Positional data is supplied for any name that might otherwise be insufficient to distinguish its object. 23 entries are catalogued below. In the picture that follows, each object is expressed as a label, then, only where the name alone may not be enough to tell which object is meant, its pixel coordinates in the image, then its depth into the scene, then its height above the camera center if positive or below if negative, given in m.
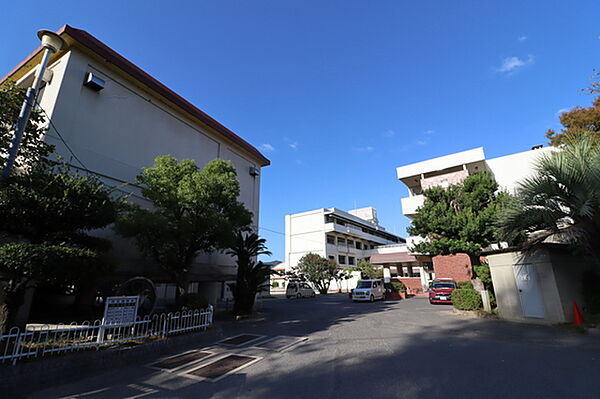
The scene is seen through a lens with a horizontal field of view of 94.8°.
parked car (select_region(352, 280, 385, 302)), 21.23 -0.73
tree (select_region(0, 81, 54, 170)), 6.54 +3.89
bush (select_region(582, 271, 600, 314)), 8.91 -0.40
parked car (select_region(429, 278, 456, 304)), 17.44 -0.66
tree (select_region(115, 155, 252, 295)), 9.77 +2.41
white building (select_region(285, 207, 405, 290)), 42.28 +7.21
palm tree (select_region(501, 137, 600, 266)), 7.38 +2.19
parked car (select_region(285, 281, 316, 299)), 29.19 -0.85
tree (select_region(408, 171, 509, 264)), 12.25 +2.85
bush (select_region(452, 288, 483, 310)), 12.55 -0.87
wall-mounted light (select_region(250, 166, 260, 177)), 20.81 +8.12
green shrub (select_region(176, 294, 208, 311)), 9.77 -0.66
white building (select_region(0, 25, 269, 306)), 10.58 +7.28
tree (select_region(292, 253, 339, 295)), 32.56 +1.46
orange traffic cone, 8.56 -1.14
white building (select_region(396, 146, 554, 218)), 23.55 +9.94
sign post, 6.63 -0.68
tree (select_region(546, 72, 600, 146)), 14.35 +8.32
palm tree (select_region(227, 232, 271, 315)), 13.59 +0.41
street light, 5.84 +4.13
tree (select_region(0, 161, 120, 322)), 5.22 +1.28
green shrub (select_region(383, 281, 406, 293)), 24.77 -0.53
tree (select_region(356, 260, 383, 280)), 33.03 +1.28
